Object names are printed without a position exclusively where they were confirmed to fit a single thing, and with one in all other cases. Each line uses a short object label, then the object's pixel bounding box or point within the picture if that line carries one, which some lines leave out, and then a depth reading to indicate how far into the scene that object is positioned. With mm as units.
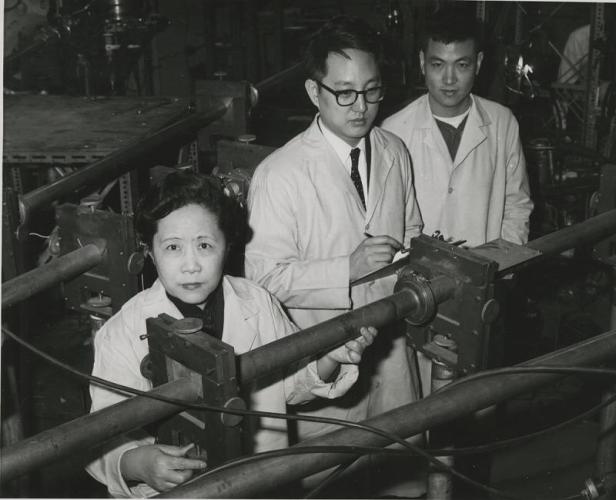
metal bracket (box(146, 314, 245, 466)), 1111
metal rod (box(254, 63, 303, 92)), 3890
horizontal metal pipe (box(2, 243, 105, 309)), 1837
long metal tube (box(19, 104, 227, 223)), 2488
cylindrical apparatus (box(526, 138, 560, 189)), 4094
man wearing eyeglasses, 2018
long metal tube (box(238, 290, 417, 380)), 1246
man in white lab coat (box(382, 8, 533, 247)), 2605
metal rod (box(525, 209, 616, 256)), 1674
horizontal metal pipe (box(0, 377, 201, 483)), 1004
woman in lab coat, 1521
